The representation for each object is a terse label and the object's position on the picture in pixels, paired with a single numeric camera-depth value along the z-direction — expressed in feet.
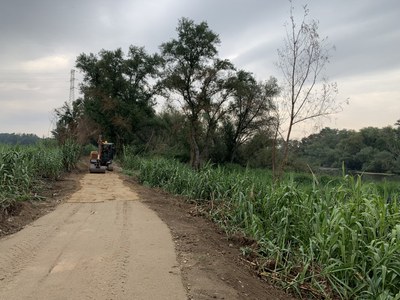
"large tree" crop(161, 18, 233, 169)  105.29
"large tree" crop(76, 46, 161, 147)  111.45
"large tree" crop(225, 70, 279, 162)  107.63
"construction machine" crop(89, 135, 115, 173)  60.95
